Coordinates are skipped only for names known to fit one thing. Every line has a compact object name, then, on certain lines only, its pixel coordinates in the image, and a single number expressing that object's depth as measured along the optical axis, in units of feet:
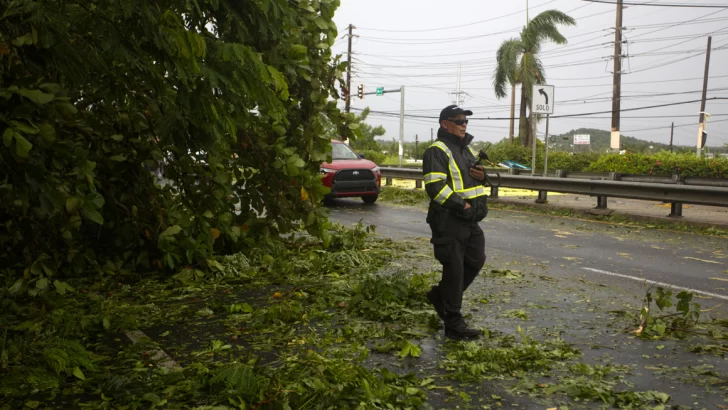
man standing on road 17.83
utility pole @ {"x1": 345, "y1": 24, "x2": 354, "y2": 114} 181.45
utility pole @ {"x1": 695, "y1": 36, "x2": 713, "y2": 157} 129.89
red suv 56.65
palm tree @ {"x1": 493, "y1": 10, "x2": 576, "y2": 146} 147.43
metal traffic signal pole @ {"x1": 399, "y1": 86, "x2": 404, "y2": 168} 146.51
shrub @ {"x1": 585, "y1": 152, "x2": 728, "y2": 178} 83.01
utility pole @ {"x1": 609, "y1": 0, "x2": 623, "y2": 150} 115.34
